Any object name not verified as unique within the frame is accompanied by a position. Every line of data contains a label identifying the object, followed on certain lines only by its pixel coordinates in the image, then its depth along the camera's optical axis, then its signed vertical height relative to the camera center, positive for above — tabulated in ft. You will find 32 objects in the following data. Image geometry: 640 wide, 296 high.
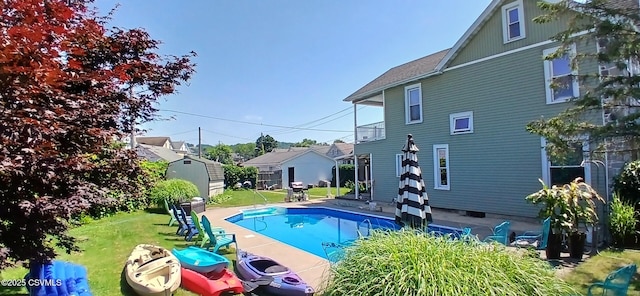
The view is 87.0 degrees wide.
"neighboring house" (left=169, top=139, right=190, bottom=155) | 261.98 +18.45
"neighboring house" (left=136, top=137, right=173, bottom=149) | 211.82 +17.86
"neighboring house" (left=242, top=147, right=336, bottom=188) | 118.83 -0.33
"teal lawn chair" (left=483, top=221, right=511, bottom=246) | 25.37 -5.04
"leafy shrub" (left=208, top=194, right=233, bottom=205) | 70.03 -6.67
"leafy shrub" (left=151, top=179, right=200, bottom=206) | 53.83 -3.74
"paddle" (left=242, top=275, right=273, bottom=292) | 18.69 -6.46
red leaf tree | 9.35 +1.79
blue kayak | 20.13 -5.80
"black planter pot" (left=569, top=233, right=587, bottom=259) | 24.04 -5.74
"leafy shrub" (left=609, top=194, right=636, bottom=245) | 26.27 -4.61
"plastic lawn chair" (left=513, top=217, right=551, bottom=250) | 24.16 -5.86
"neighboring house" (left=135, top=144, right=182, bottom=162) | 119.14 +5.76
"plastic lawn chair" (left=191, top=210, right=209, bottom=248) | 29.63 -5.99
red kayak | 18.51 -6.50
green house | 38.60 +7.03
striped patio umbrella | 27.63 -2.57
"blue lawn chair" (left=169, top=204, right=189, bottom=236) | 35.82 -6.29
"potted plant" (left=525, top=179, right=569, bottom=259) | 24.03 -3.64
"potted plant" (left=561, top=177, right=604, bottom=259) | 24.04 -3.78
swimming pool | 39.90 -8.49
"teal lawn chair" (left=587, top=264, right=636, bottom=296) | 12.64 -4.44
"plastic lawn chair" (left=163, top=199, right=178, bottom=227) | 42.10 -6.56
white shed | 70.59 -0.90
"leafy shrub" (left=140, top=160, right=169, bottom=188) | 64.01 +0.57
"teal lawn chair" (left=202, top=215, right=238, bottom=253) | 28.68 -6.31
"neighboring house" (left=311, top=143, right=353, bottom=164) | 148.18 +7.80
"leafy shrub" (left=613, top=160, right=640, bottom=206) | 27.84 -1.70
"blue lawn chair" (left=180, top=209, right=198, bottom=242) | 33.47 -6.09
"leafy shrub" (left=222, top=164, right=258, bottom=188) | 102.78 -2.15
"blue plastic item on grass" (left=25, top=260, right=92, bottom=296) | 13.85 -4.88
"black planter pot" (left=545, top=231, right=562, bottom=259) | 24.04 -5.78
